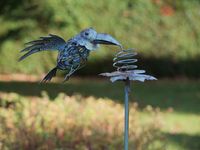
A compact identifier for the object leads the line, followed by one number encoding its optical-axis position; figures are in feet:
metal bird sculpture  17.26
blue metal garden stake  17.34
